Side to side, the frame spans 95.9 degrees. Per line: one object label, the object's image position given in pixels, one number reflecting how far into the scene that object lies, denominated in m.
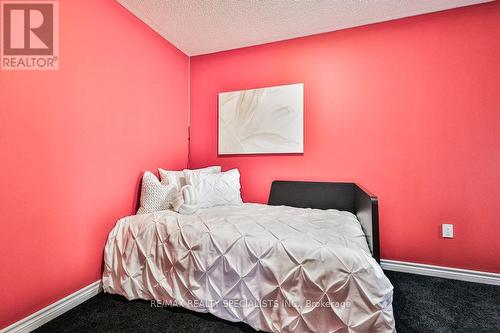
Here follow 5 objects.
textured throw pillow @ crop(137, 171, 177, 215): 1.83
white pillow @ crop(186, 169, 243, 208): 1.96
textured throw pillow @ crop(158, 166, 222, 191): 1.98
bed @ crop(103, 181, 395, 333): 1.09
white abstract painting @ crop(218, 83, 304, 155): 2.28
